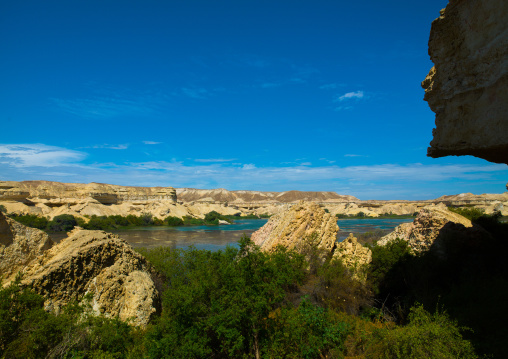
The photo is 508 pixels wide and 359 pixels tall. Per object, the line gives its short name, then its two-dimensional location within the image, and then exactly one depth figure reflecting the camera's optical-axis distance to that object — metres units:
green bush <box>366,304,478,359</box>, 6.34
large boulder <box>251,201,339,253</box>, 14.44
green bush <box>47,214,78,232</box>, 45.34
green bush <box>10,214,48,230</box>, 44.54
